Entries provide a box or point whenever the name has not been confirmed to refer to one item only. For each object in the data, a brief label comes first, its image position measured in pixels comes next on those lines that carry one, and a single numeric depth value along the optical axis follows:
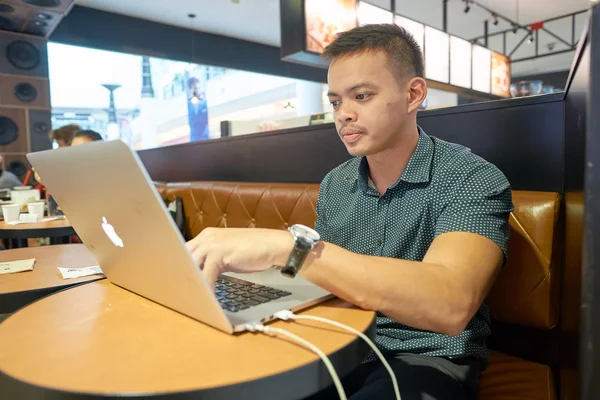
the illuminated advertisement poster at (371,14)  4.16
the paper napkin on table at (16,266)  1.24
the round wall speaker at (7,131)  5.71
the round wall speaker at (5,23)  5.27
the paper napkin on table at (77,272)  1.19
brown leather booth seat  1.12
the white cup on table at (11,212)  2.36
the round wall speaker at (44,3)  4.72
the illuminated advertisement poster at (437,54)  4.80
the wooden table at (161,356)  0.53
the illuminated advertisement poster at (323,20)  3.71
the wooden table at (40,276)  1.02
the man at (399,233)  0.74
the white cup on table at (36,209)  2.49
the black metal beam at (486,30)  6.33
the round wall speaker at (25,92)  5.76
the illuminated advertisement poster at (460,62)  5.15
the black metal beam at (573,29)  6.12
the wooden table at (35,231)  2.04
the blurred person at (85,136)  2.85
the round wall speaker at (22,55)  5.69
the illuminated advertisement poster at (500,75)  5.91
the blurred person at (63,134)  3.74
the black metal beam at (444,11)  5.55
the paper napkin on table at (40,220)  2.30
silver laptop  0.62
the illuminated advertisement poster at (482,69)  5.54
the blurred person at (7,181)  4.73
